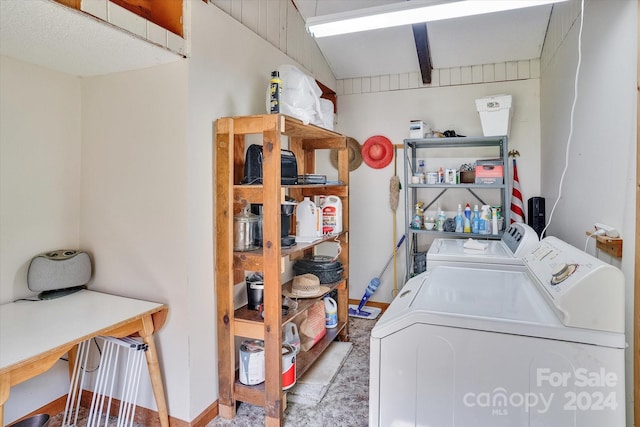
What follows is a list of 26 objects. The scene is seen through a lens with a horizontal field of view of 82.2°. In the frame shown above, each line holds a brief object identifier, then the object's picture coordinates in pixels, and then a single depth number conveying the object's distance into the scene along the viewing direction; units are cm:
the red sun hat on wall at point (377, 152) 388
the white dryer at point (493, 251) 208
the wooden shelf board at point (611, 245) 152
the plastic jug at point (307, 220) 267
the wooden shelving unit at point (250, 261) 202
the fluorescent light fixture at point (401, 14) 190
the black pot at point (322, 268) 293
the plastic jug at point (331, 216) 290
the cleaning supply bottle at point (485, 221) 319
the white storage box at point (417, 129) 337
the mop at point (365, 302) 376
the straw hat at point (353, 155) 400
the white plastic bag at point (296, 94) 232
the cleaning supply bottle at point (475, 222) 323
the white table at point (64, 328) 137
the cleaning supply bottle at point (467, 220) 328
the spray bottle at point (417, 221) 346
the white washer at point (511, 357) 114
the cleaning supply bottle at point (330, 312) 306
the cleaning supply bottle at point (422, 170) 347
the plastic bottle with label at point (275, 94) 211
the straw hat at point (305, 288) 262
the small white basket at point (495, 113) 309
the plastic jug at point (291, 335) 252
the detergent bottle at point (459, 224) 330
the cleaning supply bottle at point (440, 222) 338
